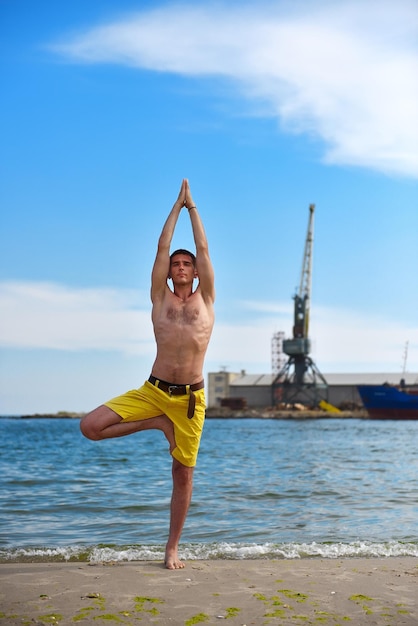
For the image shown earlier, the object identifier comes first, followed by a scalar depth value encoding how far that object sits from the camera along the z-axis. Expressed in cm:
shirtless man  554
